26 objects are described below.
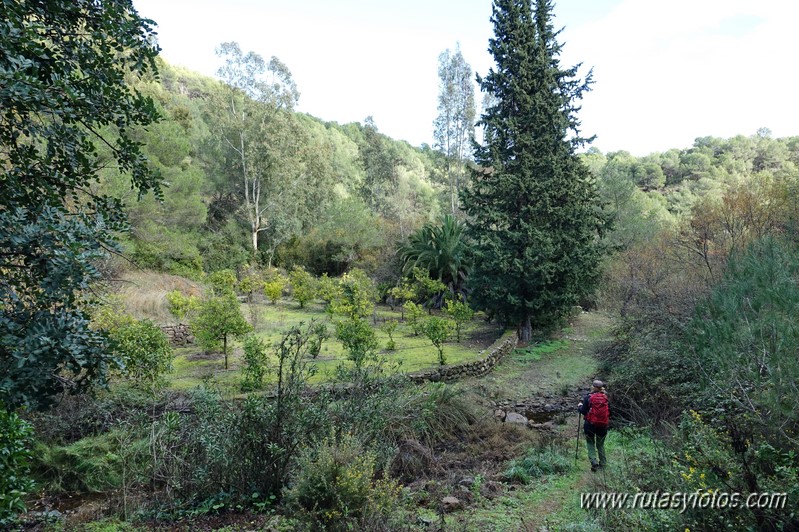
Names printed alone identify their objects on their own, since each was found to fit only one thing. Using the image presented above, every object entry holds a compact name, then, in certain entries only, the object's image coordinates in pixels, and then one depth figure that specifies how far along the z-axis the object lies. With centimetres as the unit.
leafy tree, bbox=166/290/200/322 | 1338
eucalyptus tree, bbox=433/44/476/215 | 2853
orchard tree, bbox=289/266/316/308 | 1970
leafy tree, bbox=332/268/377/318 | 1427
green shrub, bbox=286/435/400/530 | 379
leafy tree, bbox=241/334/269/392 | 867
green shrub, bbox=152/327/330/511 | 493
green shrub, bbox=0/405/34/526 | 269
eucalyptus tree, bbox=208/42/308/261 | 2997
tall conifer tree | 1420
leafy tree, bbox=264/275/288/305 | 1986
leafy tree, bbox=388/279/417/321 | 1787
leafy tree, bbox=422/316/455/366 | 1174
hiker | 650
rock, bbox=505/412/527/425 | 862
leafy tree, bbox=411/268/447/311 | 1880
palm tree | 1969
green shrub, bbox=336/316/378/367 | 1029
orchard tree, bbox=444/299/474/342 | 1442
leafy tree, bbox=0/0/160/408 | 302
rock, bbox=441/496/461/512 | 514
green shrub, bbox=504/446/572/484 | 621
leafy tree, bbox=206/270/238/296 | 1617
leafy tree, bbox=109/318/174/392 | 820
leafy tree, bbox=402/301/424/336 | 1583
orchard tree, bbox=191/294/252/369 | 1061
